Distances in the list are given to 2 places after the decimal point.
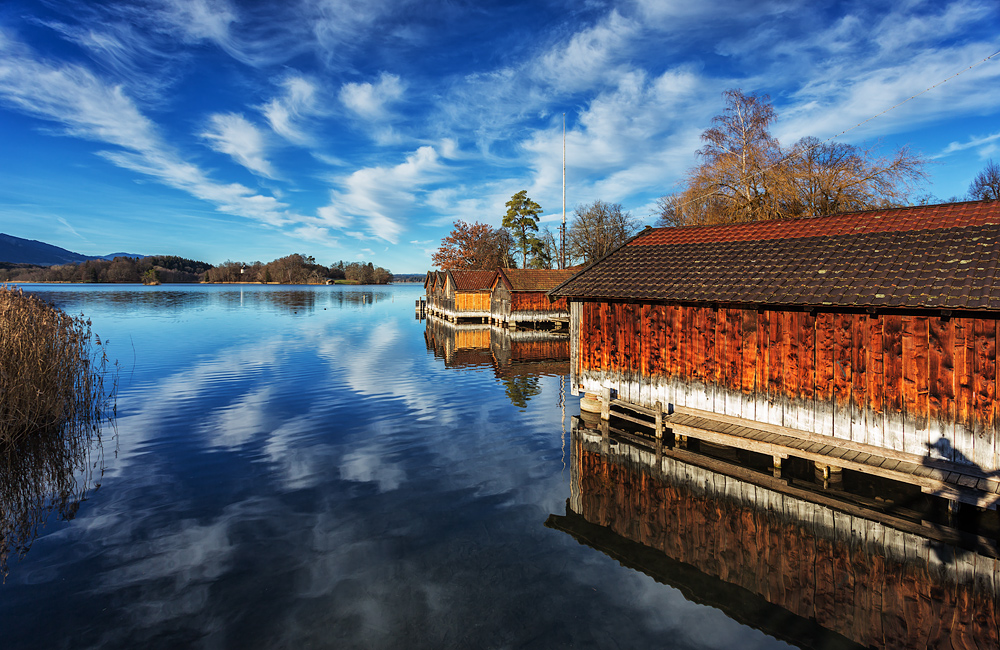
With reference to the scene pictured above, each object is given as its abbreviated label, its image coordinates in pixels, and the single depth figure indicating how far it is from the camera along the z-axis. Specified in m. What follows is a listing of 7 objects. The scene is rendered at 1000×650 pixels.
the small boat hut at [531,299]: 42.50
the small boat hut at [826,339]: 8.42
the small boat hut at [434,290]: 58.90
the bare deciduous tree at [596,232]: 72.75
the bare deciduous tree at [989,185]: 55.12
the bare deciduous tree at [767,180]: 28.70
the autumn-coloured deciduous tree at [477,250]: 84.81
